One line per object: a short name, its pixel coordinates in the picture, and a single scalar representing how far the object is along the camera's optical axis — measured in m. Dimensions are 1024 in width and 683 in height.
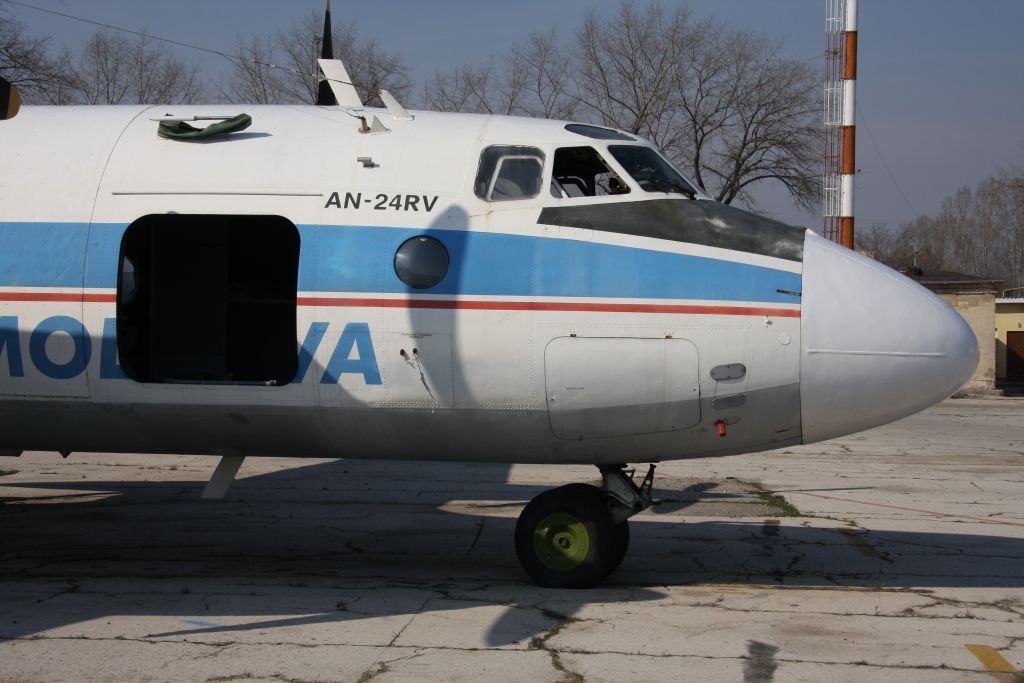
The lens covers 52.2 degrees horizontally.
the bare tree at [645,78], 47.12
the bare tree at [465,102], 44.64
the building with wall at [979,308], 35.72
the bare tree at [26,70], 29.88
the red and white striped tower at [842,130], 35.97
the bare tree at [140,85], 45.72
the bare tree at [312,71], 42.31
